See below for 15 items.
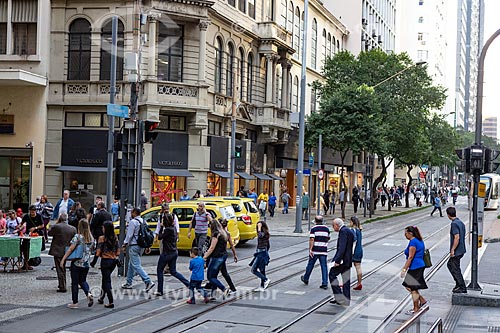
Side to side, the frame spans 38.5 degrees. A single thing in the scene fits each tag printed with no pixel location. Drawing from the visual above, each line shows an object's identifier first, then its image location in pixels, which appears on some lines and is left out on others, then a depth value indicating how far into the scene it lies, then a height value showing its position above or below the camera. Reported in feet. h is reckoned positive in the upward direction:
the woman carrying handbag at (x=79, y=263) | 43.57 -5.75
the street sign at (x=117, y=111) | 63.05 +5.33
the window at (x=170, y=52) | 117.70 +20.09
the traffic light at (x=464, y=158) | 52.21 +1.56
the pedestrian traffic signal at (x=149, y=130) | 61.57 +3.58
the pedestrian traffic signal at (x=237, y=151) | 111.43 +3.53
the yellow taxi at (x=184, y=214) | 72.18 -4.26
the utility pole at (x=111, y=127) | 79.66 +4.97
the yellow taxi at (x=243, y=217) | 79.77 -4.91
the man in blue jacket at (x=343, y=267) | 46.78 -5.95
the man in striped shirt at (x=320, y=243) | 51.73 -4.96
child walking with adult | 44.78 -6.23
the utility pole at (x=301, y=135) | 107.14 +6.21
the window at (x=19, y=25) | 115.44 +23.27
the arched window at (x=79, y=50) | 116.78 +19.62
